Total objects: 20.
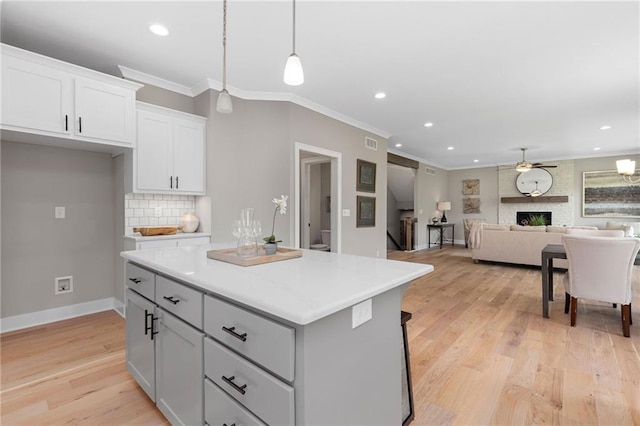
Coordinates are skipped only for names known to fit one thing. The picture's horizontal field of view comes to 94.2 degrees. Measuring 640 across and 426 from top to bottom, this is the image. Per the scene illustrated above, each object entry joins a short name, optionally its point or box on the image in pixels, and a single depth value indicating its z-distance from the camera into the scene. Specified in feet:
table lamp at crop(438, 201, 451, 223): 31.27
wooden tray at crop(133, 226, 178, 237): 10.08
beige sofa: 18.25
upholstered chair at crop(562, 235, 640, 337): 8.75
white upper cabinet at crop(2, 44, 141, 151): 7.65
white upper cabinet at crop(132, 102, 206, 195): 10.09
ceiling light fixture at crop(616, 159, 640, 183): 15.67
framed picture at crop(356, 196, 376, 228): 17.20
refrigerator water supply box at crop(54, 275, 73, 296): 10.23
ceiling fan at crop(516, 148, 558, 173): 22.95
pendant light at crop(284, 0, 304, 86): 5.38
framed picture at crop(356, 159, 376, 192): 17.21
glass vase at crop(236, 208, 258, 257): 5.56
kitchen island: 3.12
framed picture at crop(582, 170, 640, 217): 24.80
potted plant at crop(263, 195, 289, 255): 5.82
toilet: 20.74
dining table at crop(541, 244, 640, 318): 10.29
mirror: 28.63
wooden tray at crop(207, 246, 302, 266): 5.09
